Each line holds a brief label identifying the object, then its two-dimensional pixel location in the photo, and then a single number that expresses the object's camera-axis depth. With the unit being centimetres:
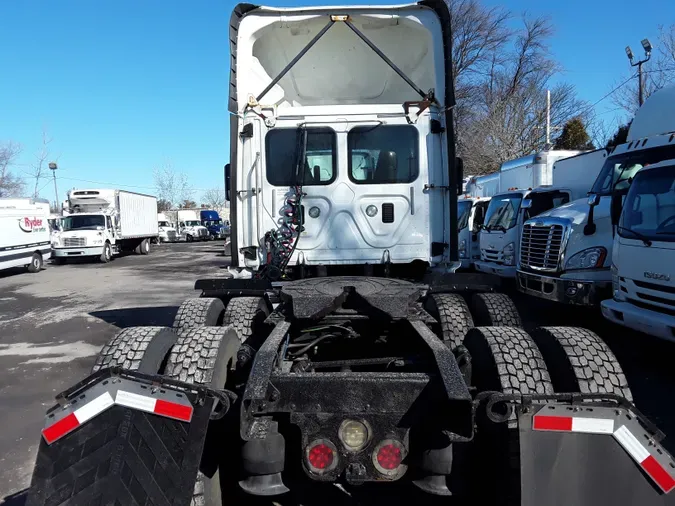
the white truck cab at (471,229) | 1472
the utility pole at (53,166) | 4366
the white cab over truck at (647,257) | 569
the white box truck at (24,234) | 1823
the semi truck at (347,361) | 225
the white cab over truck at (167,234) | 4444
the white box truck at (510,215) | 1177
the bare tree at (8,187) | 5206
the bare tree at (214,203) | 8175
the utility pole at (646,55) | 2027
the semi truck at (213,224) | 5078
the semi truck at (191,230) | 4681
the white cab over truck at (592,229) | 791
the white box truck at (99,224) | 2416
